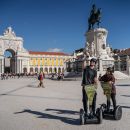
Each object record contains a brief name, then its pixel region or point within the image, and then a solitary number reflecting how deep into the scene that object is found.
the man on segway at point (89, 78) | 3.87
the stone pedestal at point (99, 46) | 20.96
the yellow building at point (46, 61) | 67.54
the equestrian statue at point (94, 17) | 21.62
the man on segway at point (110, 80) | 4.18
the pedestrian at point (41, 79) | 12.56
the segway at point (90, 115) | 3.80
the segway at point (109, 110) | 4.07
